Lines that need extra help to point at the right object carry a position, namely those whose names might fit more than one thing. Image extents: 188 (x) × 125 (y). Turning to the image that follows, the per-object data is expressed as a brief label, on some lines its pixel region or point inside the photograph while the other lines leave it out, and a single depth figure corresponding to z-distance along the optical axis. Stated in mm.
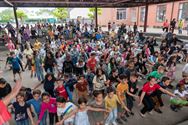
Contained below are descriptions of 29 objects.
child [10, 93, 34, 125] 2578
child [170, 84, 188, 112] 3648
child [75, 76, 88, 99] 3709
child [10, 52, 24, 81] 4931
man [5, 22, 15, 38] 12128
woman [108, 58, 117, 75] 4731
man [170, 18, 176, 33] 12052
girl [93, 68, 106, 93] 3928
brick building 17253
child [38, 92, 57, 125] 2679
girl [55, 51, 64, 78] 5146
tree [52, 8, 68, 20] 30770
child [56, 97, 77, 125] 2538
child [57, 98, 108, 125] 2466
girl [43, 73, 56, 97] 3512
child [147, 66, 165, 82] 4139
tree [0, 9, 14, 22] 58822
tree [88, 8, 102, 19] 26536
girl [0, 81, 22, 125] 1569
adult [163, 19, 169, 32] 12756
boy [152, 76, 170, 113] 3493
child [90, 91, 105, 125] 2761
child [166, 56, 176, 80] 5087
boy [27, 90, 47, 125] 2773
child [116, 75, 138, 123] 3293
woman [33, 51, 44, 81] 5217
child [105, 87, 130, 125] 2938
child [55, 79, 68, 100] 3252
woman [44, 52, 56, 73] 4878
